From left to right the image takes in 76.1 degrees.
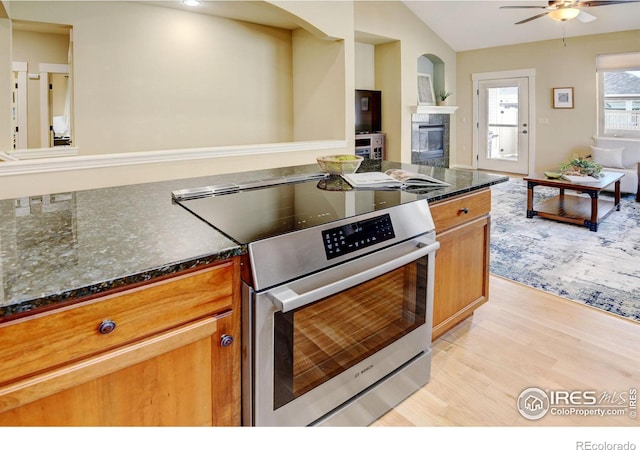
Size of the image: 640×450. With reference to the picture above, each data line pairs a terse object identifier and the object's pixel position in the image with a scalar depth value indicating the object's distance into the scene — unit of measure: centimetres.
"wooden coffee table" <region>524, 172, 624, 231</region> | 435
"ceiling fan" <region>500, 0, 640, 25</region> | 445
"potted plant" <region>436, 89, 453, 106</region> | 816
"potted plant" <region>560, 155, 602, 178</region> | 486
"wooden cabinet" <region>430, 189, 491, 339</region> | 190
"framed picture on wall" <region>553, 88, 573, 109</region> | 733
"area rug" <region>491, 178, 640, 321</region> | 283
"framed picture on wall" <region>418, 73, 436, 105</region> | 773
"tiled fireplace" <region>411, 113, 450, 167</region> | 730
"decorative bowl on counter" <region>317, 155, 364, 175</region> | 211
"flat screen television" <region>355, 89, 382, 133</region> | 699
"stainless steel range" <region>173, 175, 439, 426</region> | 116
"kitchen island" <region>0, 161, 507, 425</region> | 84
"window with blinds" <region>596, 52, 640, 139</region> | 669
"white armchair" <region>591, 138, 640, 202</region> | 598
